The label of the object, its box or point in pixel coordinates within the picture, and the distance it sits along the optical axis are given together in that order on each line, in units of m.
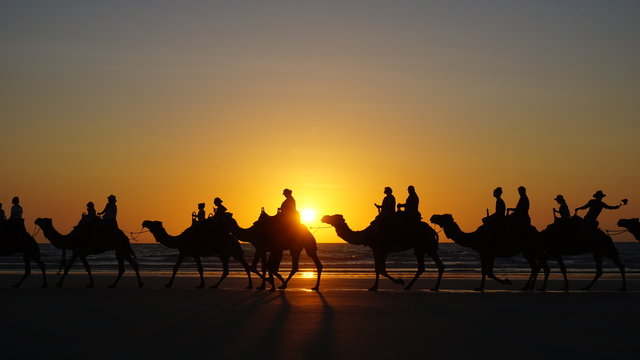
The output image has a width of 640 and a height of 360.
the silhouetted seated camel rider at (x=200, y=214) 24.98
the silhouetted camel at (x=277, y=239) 23.09
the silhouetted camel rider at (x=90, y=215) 24.30
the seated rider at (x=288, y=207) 23.11
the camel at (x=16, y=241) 24.22
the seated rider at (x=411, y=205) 22.67
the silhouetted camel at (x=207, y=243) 24.50
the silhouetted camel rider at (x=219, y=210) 24.44
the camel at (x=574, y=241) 23.48
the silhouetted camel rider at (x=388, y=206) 22.88
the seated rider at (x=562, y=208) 23.83
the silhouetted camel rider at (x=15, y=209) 24.33
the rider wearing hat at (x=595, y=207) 23.27
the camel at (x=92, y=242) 24.17
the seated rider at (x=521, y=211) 22.97
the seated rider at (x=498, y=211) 22.75
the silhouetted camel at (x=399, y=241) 22.94
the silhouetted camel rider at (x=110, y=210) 24.05
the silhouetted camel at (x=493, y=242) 23.22
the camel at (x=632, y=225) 24.62
